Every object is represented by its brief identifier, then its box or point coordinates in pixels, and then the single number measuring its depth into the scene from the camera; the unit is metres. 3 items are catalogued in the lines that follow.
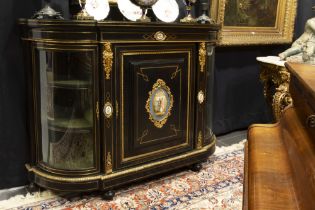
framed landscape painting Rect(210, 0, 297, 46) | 3.29
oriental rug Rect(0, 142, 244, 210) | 2.31
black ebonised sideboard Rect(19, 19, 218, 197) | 2.13
